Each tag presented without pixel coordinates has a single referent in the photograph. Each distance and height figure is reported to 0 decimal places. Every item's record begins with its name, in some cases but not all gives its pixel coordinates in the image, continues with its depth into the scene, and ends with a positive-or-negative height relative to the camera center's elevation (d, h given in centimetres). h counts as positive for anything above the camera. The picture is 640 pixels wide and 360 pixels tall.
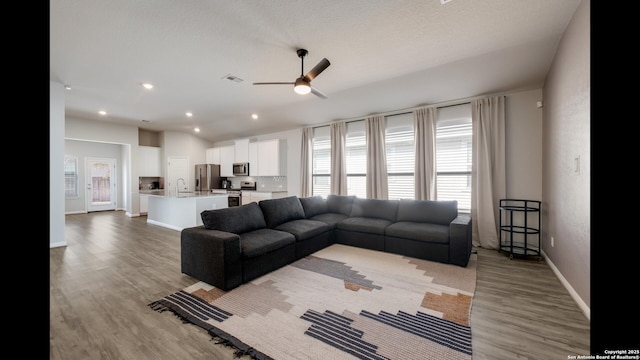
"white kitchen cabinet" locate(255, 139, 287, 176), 662 +61
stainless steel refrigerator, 798 +12
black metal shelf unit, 352 -71
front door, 806 -9
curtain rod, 422 +132
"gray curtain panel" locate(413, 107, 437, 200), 453 +48
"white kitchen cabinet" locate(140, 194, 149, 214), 739 -67
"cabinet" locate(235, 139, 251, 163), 732 +88
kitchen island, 531 -60
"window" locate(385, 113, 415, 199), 489 +47
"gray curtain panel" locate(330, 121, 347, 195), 563 +45
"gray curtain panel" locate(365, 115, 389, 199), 509 +41
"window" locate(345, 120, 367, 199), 548 +46
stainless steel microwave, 727 +33
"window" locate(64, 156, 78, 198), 766 +14
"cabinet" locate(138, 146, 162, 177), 761 +61
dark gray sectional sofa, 269 -71
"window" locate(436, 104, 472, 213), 431 +43
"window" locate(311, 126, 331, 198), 602 +43
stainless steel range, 687 -34
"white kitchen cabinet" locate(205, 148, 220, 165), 816 +82
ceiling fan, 274 +115
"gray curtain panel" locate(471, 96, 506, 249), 396 +17
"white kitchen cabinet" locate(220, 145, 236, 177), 772 +65
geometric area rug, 179 -115
